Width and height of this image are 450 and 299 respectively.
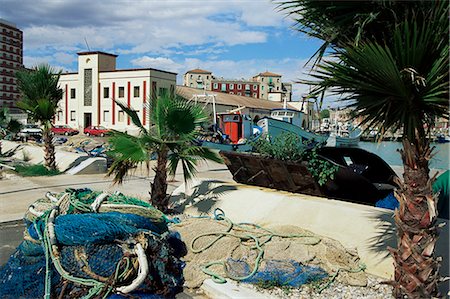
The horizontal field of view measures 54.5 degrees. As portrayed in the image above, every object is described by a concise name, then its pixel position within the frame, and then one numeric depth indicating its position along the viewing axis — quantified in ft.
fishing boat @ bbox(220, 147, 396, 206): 27.78
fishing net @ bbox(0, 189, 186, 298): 16.52
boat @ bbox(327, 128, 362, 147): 116.40
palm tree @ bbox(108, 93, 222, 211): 28.35
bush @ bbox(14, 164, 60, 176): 53.52
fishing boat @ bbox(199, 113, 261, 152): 109.29
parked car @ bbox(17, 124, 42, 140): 117.41
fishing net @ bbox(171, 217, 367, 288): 18.39
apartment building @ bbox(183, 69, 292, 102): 392.47
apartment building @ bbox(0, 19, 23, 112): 292.43
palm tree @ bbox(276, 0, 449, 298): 12.89
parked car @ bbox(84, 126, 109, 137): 171.42
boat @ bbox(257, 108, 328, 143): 80.84
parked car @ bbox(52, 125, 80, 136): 180.68
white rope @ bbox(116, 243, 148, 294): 16.33
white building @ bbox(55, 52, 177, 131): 179.32
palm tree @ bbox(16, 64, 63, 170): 52.54
